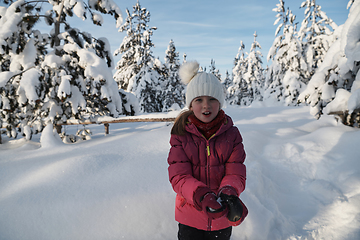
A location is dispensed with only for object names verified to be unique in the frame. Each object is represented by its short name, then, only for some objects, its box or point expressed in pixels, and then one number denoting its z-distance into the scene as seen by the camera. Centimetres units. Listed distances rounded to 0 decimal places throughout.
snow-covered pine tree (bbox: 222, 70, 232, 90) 4922
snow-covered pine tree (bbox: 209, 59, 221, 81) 3965
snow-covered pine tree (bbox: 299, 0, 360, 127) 436
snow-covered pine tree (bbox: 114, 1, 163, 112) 1817
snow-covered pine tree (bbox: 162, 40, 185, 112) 2375
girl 167
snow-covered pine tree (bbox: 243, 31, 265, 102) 3009
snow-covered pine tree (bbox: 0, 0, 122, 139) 536
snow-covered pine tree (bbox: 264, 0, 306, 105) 1630
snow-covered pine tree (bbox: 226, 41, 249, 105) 3259
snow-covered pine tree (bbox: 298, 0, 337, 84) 1587
